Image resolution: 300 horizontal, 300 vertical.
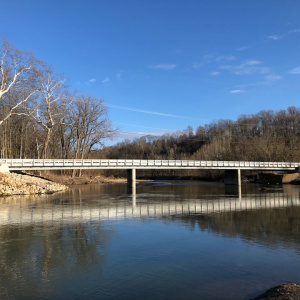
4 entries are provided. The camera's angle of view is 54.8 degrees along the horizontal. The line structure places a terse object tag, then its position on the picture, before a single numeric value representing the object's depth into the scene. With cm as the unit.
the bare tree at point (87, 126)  6022
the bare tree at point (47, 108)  4372
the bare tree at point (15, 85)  3619
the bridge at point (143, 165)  3806
